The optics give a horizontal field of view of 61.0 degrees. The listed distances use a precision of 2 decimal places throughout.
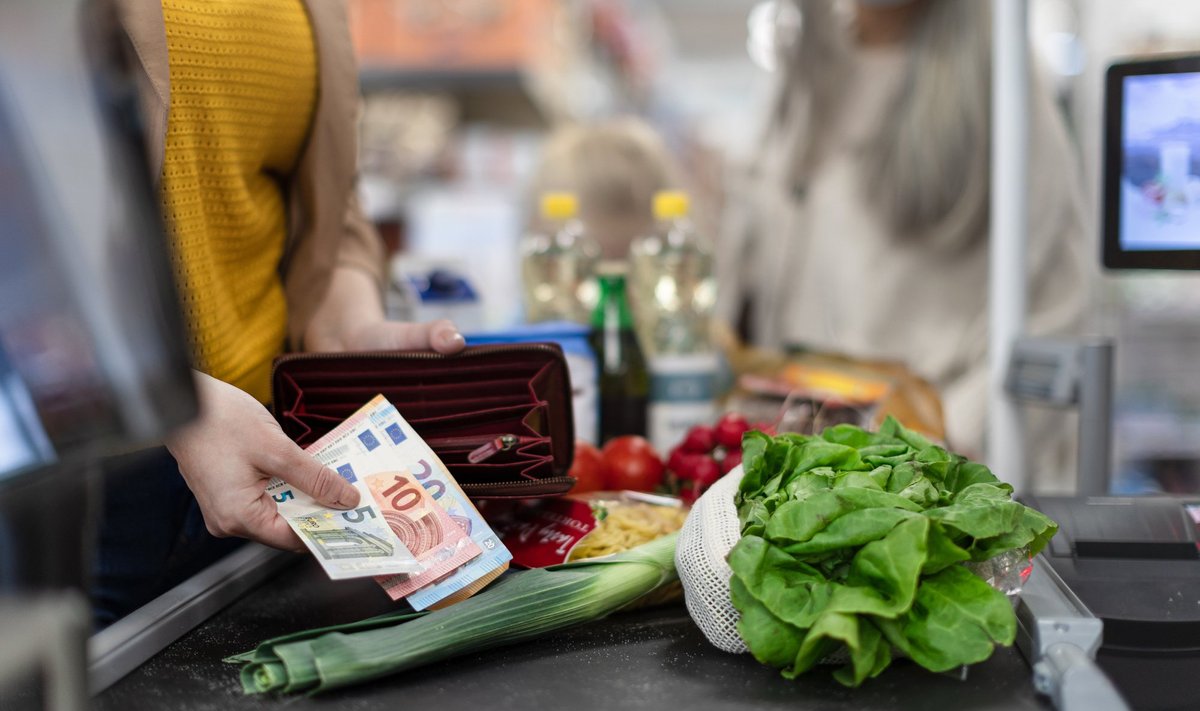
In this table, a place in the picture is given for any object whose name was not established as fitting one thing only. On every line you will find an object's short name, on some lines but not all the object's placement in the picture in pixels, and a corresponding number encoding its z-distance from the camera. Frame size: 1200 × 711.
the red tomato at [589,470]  1.44
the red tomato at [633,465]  1.47
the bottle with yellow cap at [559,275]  1.97
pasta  1.19
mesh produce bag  0.97
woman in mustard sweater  0.98
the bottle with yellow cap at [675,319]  1.71
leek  0.91
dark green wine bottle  1.74
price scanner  0.99
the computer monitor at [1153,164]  1.21
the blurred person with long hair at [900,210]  2.27
